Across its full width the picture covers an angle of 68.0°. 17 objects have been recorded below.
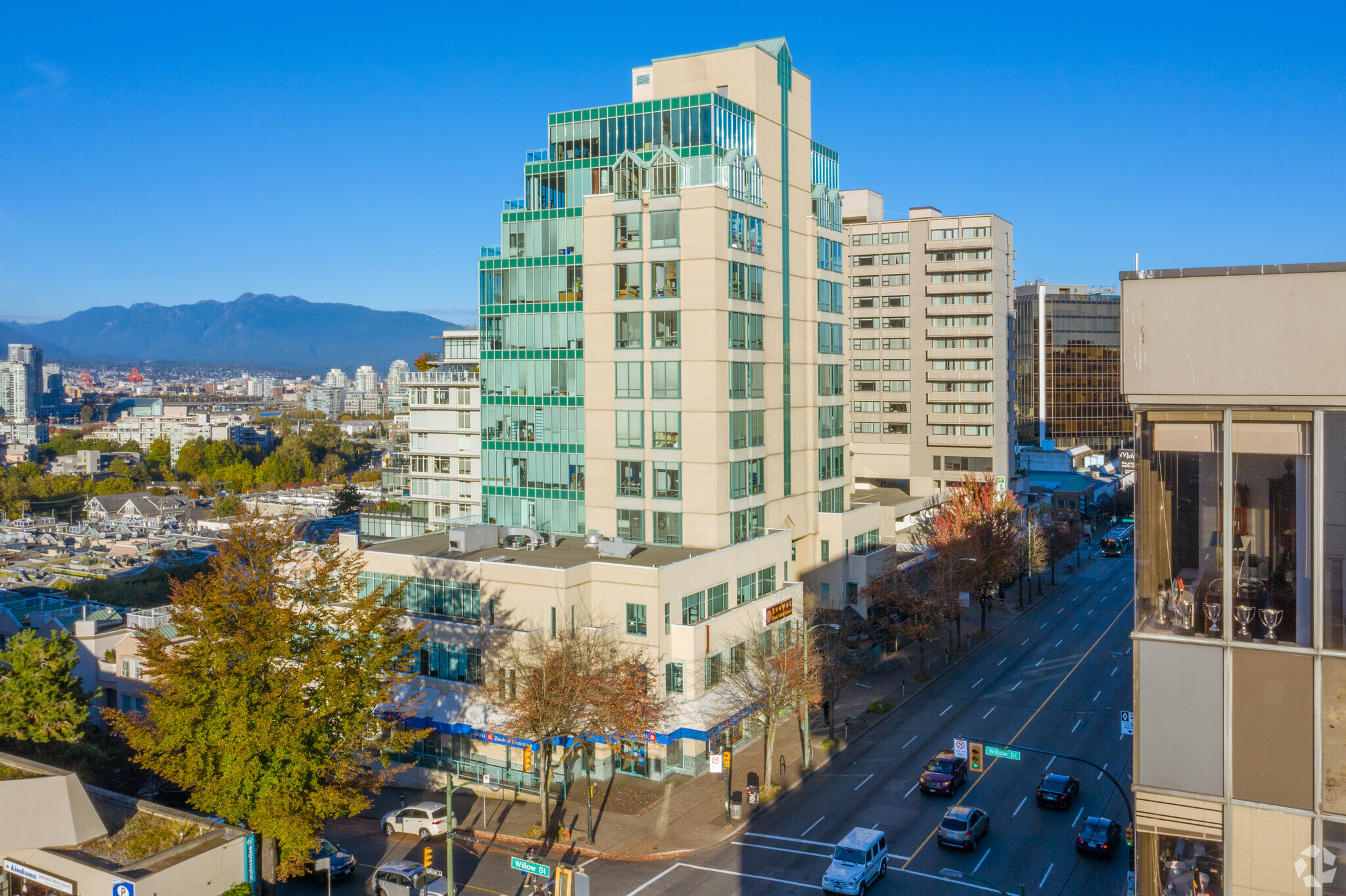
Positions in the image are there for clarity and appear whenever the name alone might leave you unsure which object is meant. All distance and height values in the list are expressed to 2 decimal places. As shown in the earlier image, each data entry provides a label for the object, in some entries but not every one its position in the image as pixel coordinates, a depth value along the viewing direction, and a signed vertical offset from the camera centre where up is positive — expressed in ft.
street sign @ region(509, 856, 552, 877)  109.29 -50.50
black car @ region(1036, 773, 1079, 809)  147.43 -57.13
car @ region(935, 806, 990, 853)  132.26 -56.39
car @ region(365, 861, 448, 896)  122.83 -58.49
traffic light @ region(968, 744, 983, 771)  128.77 -45.55
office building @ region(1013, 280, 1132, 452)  589.73 +19.06
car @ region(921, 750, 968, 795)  153.33 -56.94
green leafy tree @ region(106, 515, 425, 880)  114.01 -33.71
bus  387.55 -53.28
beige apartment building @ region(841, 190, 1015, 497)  341.21 +22.33
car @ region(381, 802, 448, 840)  144.97 -59.82
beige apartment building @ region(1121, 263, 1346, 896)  45.29 -9.45
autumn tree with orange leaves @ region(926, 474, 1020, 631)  252.01 -35.32
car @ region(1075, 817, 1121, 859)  129.90 -56.55
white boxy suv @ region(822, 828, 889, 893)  118.83 -55.41
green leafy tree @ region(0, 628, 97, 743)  143.23 -40.56
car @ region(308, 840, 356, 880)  130.21 -59.02
